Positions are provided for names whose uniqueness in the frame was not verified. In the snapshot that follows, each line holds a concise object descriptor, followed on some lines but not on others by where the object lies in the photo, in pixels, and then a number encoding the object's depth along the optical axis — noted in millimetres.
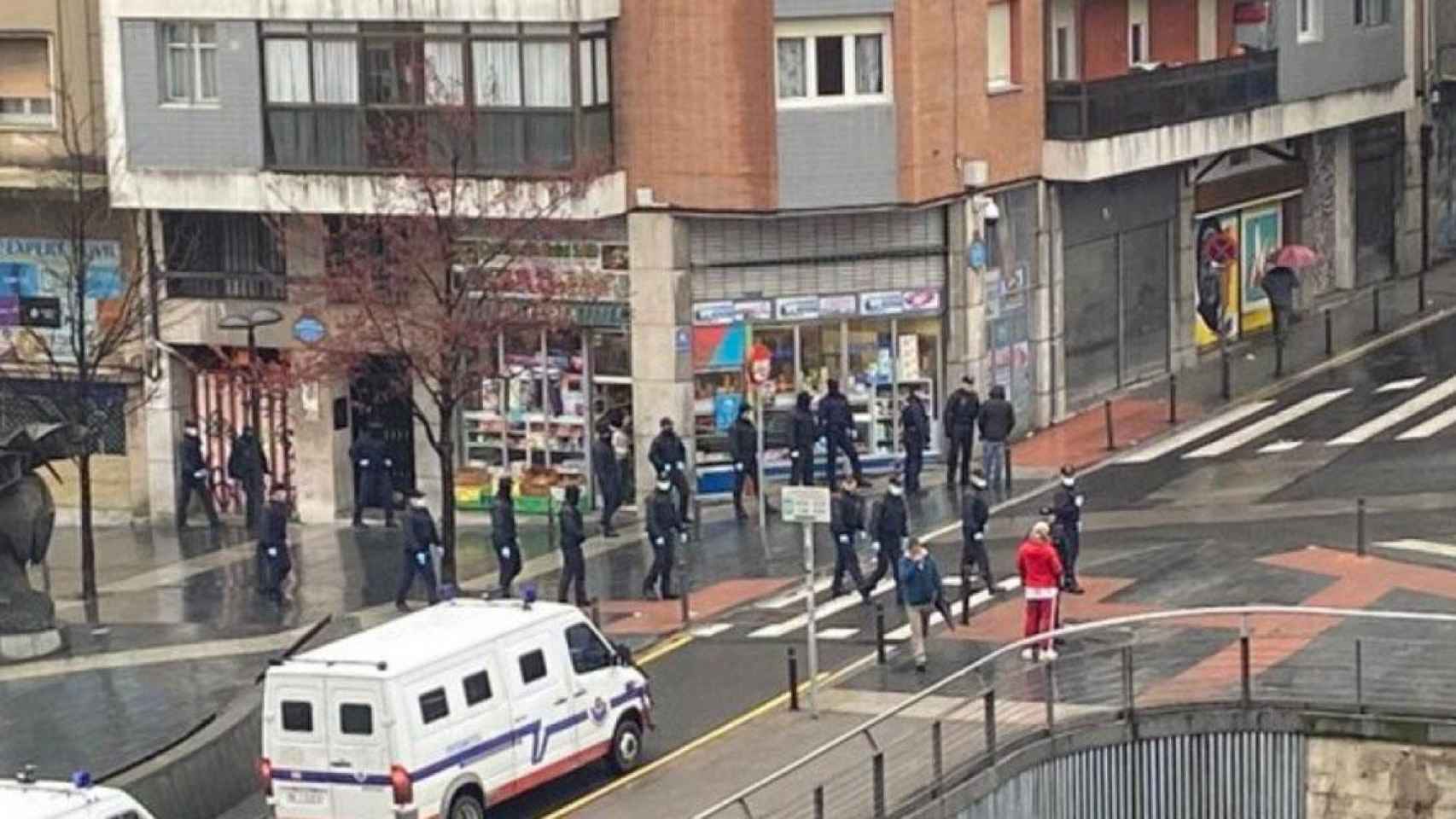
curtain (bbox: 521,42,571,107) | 45250
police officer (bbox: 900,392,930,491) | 45000
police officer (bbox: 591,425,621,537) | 44219
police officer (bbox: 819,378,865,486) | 45031
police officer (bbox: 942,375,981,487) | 45375
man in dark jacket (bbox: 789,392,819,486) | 44812
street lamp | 45219
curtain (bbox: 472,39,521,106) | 45375
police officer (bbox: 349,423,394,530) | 46094
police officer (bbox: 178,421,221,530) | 47562
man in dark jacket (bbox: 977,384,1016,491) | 44438
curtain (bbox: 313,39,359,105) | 45812
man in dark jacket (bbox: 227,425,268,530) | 46656
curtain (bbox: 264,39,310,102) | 46125
